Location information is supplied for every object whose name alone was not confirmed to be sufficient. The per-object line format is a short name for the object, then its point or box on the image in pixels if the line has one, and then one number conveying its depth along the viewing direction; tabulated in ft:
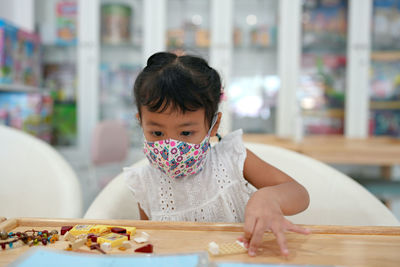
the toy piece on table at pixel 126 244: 1.63
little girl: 2.40
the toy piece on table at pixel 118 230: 1.80
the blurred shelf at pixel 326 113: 9.94
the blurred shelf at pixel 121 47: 10.62
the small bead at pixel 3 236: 1.77
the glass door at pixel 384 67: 9.48
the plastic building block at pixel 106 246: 1.59
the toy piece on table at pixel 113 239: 1.65
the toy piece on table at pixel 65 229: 1.84
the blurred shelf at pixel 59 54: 10.74
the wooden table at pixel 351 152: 5.39
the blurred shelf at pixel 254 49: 10.28
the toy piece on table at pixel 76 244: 1.62
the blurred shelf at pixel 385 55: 9.50
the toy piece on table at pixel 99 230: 1.78
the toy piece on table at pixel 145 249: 1.60
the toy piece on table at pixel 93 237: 1.68
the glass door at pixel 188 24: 10.34
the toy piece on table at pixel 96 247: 1.59
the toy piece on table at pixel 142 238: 1.73
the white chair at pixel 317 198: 2.71
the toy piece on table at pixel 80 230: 1.79
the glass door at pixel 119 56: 10.50
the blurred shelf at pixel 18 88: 7.89
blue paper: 1.38
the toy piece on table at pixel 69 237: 1.75
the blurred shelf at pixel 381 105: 9.62
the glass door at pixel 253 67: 10.22
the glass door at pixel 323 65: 9.86
